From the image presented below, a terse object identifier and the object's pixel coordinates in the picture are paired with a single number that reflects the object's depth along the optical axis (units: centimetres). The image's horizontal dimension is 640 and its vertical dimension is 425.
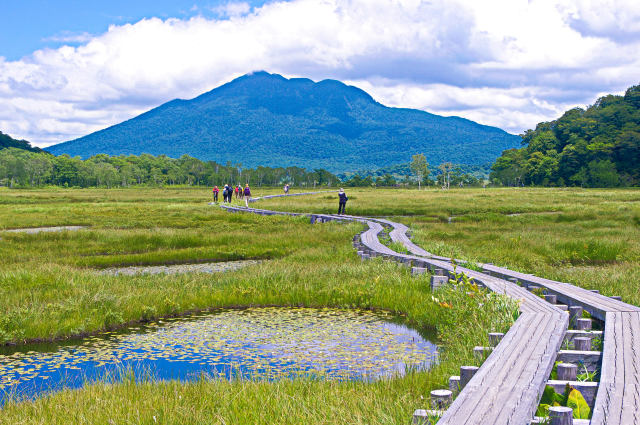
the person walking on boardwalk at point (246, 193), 4913
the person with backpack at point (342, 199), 3752
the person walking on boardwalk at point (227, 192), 5547
